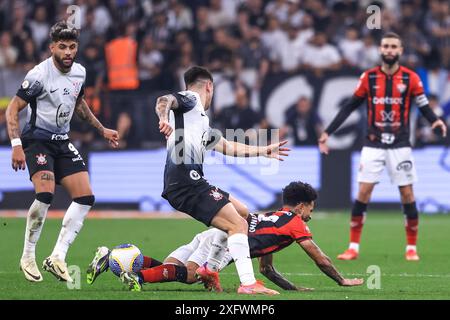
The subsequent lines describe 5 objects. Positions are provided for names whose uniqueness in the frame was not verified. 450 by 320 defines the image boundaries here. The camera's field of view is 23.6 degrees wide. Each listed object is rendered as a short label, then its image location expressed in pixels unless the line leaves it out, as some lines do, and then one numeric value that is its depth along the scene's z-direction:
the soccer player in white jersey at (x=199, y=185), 9.70
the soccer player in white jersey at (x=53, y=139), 10.84
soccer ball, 10.12
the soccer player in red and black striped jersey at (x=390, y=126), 14.21
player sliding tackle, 10.02
